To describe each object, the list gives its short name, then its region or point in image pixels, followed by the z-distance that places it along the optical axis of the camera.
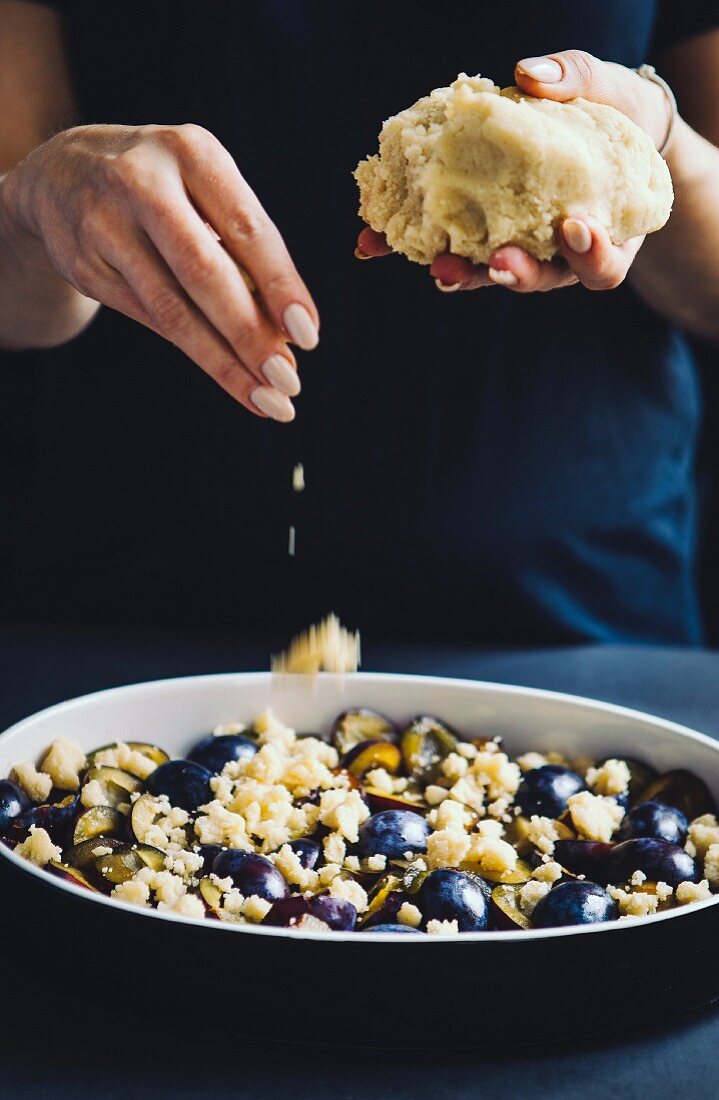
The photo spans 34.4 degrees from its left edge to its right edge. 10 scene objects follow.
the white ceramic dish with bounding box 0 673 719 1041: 1.21
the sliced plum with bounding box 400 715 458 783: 1.26
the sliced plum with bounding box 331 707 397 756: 1.29
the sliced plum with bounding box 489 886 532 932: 0.94
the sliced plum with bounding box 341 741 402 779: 1.22
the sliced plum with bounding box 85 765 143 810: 1.11
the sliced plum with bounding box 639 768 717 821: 1.18
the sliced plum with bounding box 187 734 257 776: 1.22
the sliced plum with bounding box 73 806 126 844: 1.03
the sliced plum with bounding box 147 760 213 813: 1.12
